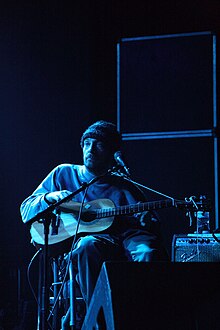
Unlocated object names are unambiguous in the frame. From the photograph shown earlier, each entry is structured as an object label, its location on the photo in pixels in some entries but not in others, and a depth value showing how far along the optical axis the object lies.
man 3.44
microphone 3.24
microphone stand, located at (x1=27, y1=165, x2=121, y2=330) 2.98
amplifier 3.89
